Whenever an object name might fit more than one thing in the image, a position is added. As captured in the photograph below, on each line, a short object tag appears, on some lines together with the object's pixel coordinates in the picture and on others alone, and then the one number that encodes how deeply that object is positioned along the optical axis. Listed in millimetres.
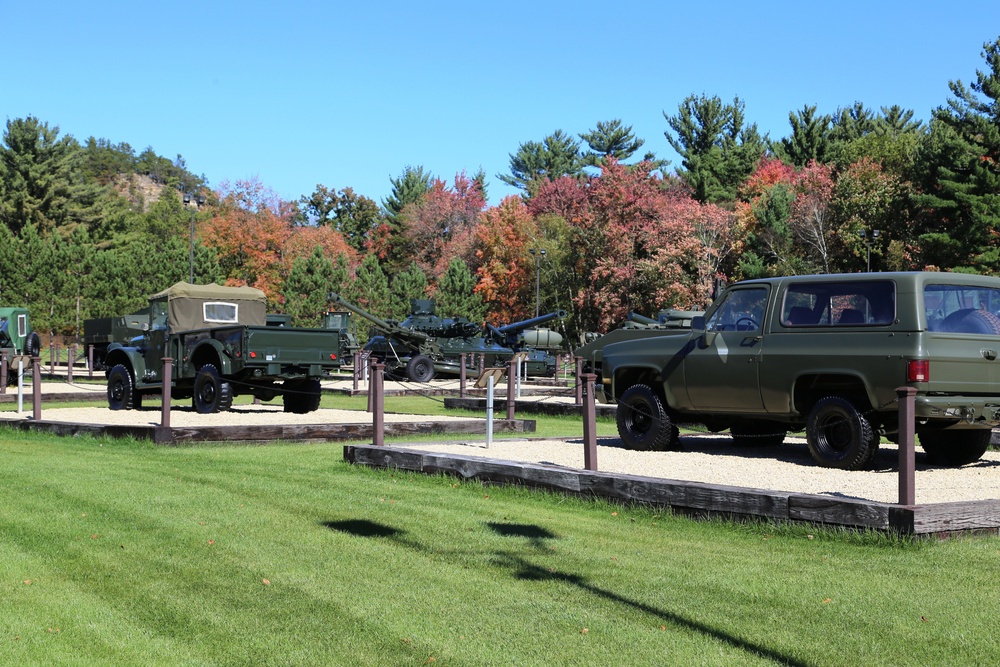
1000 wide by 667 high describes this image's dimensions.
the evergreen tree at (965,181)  44312
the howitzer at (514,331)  41562
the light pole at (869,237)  50350
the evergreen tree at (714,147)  69375
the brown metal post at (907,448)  7844
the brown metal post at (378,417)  12906
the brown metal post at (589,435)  10297
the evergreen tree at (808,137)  69062
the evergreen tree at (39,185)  73812
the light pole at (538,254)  57484
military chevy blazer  10500
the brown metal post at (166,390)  15242
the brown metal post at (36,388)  17234
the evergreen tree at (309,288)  55375
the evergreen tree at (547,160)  90812
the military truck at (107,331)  39562
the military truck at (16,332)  40625
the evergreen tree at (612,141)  86562
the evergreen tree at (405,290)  58750
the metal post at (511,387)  16969
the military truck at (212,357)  18859
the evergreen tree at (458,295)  60625
